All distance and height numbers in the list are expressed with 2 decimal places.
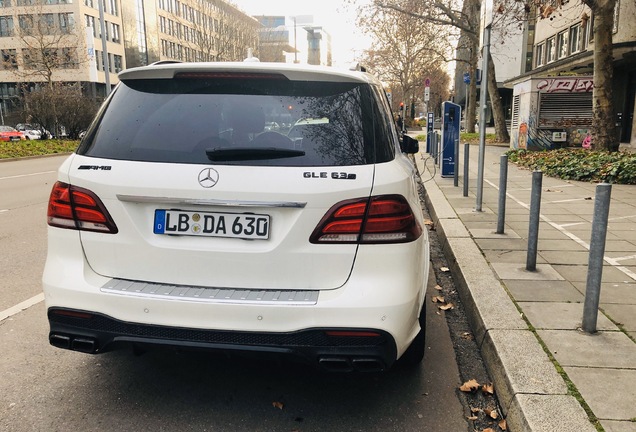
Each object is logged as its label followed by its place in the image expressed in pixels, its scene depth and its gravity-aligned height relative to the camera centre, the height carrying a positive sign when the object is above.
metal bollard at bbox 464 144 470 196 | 9.19 -0.91
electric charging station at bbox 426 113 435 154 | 18.85 -0.54
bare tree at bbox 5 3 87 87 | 29.64 +3.83
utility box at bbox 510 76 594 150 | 17.12 +0.01
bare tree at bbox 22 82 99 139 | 28.11 +0.52
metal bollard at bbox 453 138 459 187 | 10.72 -1.02
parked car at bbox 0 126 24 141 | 37.73 -0.97
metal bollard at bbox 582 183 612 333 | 3.21 -0.82
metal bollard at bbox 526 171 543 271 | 4.53 -0.89
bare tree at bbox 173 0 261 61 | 50.34 +8.19
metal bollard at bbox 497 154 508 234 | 5.92 -0.85
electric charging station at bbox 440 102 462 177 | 11.65 -0.48
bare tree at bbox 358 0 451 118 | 36.44 +4.92
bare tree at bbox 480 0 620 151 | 12.73 +0.83
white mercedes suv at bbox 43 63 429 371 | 2.48 -0.53
